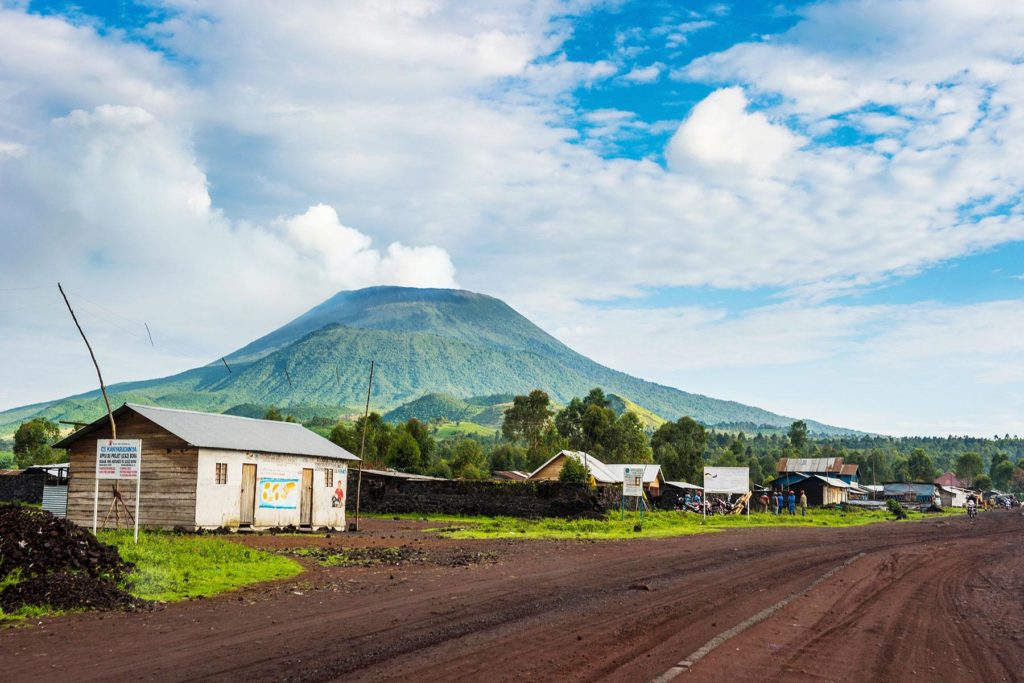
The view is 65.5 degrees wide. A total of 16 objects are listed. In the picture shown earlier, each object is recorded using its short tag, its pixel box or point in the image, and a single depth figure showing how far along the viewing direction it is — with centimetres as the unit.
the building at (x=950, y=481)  16085
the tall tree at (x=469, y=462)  8888
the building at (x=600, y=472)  6500
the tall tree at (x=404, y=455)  8888
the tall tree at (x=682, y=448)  10979
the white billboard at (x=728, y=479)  5478
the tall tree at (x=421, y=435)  10138
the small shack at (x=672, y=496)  6756
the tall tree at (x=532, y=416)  11300
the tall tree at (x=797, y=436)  19638
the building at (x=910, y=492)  12104
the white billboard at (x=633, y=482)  4309
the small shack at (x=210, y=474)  3102
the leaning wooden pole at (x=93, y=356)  2783
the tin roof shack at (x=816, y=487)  9606
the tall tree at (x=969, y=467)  18888
